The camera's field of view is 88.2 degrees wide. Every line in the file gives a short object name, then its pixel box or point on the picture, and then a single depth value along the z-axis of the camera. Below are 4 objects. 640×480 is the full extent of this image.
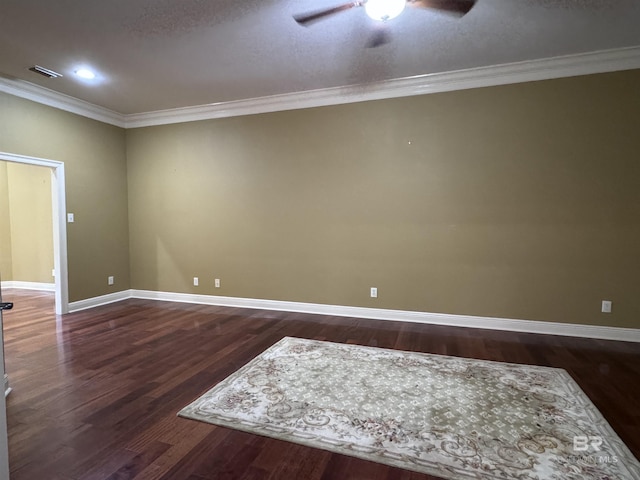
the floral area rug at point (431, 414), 1.73
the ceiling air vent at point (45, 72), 3.61
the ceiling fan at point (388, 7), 2.21
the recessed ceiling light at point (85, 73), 3.68
